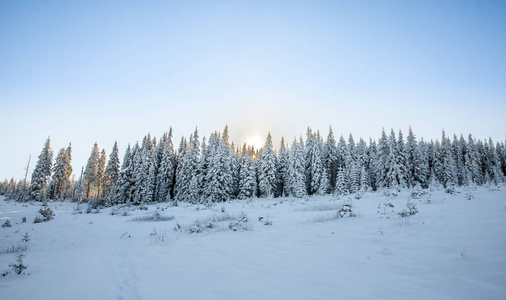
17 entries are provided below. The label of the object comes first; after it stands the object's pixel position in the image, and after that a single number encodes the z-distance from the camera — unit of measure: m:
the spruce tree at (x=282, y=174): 53.41
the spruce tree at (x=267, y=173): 49.06
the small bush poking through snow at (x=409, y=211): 11.04
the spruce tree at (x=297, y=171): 44.85
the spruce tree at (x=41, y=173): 50.38
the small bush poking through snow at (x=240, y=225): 12.19
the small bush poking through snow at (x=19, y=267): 6.12
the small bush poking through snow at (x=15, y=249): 9.45
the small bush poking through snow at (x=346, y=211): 12.68
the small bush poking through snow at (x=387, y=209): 11.34
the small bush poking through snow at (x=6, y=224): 15.81
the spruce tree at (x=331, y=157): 54.16
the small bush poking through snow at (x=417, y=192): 16.83
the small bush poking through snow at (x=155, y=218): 19.36
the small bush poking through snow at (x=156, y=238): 10.72
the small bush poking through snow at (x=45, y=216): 17.82
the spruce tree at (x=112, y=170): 55.80
